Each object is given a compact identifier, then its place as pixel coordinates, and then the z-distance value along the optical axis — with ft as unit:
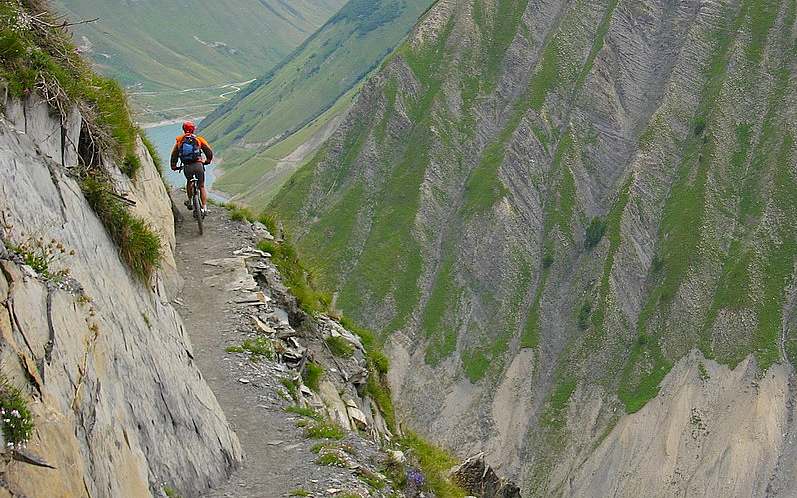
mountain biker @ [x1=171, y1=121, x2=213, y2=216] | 74.02
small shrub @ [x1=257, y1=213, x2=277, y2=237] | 85.54
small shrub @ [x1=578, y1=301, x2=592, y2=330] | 424.87
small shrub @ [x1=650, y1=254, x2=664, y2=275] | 430.61
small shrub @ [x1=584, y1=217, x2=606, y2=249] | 450.71
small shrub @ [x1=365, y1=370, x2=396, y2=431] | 72.23
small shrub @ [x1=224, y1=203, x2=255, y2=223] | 82.02
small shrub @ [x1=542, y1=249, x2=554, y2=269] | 456.04
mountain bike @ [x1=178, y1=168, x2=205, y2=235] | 76.95
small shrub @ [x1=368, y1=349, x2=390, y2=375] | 75.87
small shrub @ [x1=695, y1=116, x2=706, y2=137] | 463.83
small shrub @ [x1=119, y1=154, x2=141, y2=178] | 54.80
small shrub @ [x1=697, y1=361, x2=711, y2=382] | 385.29
